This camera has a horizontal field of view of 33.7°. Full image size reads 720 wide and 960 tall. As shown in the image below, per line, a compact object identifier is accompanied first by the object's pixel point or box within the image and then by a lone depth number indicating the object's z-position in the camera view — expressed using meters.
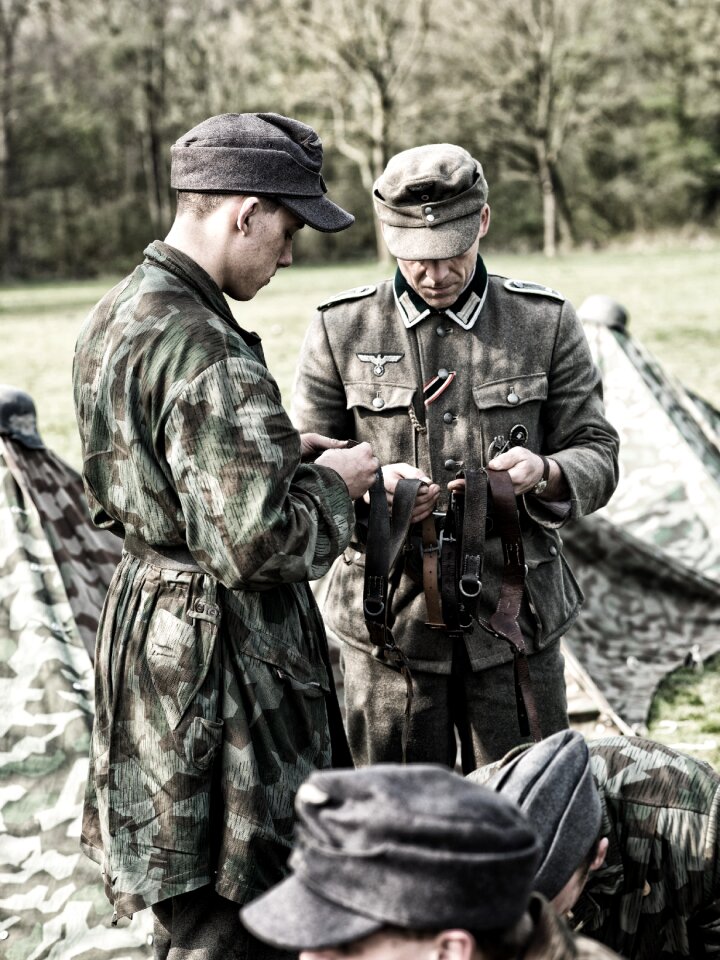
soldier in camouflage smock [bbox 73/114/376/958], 2.15
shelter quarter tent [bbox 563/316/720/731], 5.54
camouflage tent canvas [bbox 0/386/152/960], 3.31
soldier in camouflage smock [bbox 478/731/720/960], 2.16
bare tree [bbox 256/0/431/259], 31.17
